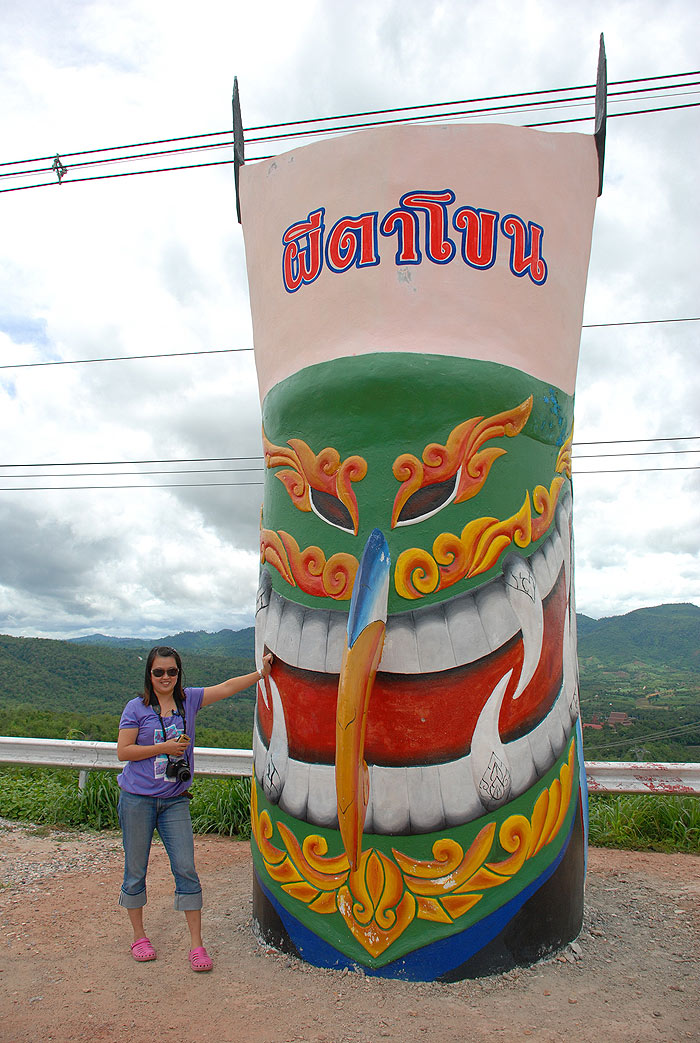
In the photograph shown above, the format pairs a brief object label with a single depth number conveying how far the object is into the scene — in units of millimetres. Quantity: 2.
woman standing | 3986
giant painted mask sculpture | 3781
